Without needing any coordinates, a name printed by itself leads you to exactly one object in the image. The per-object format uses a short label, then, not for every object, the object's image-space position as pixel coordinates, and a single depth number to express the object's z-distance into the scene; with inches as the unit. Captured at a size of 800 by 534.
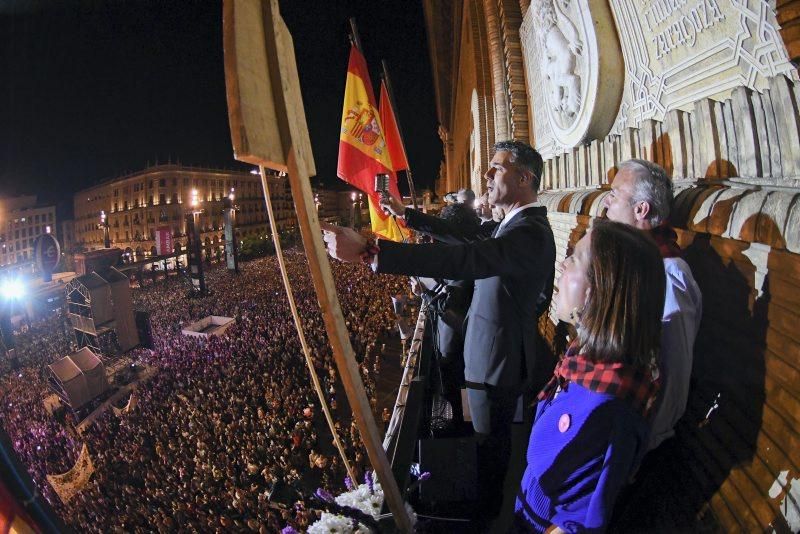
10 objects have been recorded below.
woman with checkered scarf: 47.1
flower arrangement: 45.4
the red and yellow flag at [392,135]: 277.1
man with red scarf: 60.9
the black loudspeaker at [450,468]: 70.8
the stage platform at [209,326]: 476.8
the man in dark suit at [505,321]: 75.9
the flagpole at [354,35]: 227.1
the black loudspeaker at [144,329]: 462.0
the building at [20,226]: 1600.6
